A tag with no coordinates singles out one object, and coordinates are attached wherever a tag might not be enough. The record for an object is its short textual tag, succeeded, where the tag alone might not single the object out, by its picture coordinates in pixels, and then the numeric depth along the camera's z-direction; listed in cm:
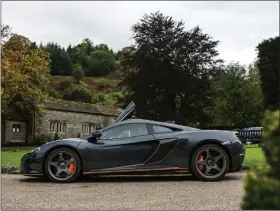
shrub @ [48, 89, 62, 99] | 7825
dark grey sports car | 845
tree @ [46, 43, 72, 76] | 12175
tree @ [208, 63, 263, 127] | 5875
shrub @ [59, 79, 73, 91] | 10044
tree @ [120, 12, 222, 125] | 3828
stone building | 4109
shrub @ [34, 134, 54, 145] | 4194
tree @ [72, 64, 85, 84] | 11431
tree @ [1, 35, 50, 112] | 3484
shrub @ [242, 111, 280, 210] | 206
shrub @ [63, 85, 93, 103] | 8858
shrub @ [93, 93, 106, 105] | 8862
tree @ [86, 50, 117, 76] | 13188
